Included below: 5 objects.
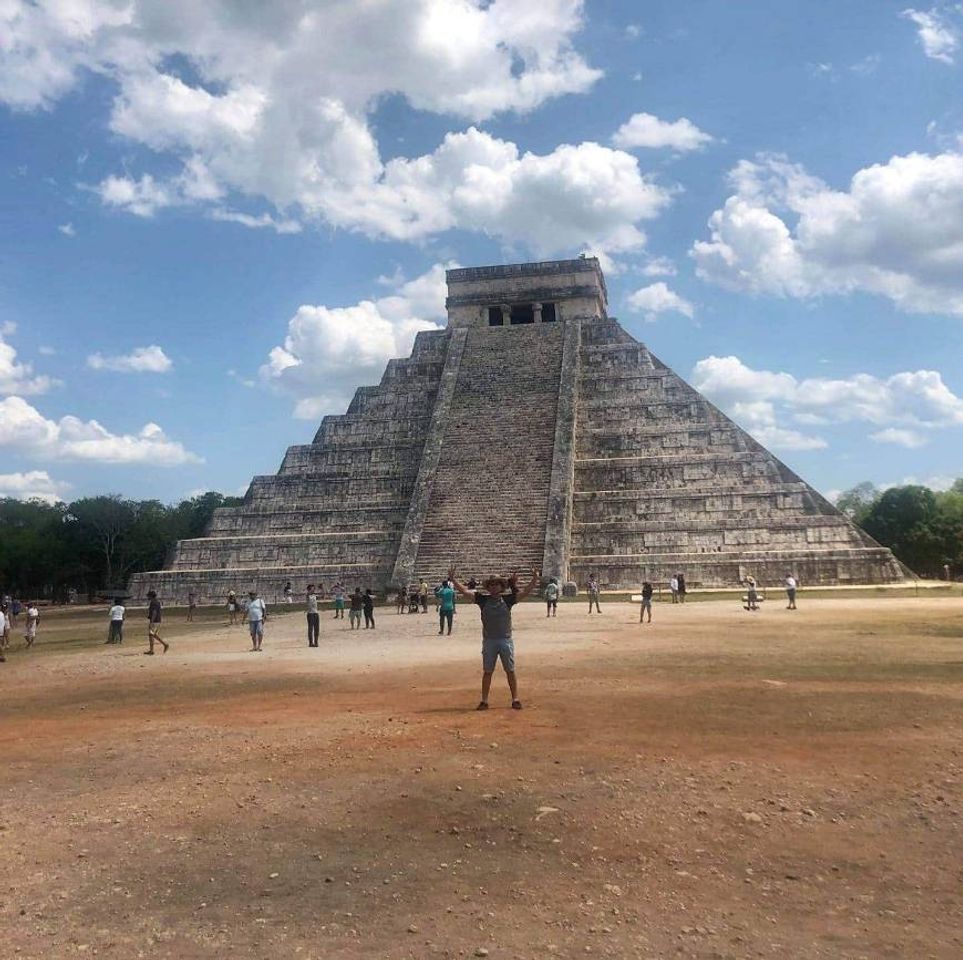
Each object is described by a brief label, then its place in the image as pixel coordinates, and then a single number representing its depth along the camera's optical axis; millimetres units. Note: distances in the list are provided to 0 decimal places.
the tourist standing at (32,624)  19444
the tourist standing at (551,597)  20125
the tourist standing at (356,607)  18625
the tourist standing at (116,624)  17953
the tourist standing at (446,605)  16219
